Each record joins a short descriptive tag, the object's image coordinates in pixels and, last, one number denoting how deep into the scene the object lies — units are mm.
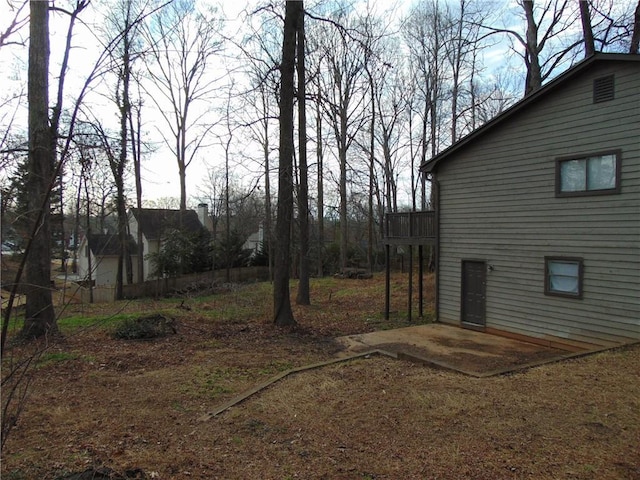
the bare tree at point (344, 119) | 27297
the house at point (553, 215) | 9055
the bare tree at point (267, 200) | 17680
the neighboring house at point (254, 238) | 49306
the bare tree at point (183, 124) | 26984
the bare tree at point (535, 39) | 16516
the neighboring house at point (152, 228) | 28453
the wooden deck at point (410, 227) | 13637
